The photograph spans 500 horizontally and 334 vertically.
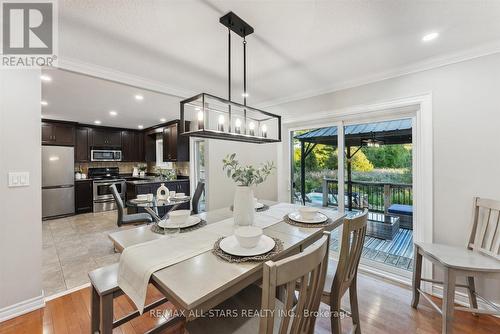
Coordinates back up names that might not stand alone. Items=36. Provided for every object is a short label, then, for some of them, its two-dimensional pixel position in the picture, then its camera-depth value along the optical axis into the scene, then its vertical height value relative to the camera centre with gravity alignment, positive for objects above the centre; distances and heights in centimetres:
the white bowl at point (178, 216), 161 -40
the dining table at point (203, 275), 85 -52
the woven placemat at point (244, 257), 111 -51
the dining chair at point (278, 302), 78 -63
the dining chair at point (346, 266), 130 -69
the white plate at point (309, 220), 177 -47
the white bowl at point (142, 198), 331 -51
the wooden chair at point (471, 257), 158 -78
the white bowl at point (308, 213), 182 -42
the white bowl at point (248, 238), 119 -42
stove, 556 -60
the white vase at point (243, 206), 166 -33
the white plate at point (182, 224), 161 -46
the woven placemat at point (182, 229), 156 -49
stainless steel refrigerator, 475 -33
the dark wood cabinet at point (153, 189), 480 -55
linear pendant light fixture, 152 +41
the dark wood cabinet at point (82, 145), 565 +62
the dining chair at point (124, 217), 316 -81
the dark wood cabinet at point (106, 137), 596 +88
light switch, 177 -10
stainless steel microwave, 589 +35
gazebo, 249 +39
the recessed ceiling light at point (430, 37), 172 +110
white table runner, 101 -50
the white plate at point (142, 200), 321 -53
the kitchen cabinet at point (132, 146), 647 +68
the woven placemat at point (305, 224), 171 -49
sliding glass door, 252 -19
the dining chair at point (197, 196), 384 -56
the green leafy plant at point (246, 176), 166 -8
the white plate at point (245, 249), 117 -49
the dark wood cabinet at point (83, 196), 531 -78
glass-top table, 318 -56
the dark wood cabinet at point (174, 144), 527 +58
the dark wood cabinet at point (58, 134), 493 +84
